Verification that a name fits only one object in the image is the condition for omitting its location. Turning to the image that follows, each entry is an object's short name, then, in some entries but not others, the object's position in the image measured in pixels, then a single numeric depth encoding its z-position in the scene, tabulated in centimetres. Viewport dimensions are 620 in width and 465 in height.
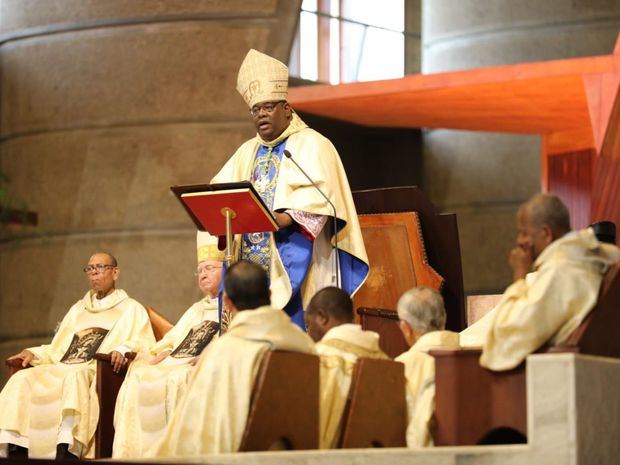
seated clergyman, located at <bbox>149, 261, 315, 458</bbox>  1034
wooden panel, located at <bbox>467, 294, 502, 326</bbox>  1646
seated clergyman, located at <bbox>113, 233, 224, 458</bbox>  1507
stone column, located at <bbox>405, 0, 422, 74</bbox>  2895
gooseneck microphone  1364
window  2743
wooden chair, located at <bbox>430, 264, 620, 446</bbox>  998
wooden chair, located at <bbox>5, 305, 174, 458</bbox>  1544
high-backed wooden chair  1569
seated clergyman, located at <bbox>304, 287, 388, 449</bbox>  1096
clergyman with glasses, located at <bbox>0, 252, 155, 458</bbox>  1565
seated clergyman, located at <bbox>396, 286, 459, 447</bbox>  1058
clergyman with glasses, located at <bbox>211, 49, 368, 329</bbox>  1375
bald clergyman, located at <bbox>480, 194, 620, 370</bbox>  994
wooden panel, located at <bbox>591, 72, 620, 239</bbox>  1981
